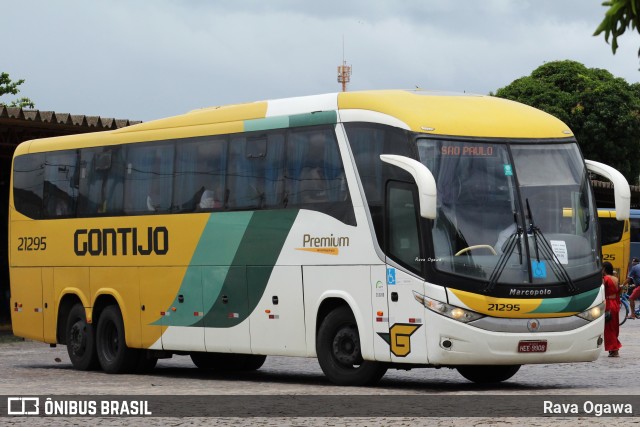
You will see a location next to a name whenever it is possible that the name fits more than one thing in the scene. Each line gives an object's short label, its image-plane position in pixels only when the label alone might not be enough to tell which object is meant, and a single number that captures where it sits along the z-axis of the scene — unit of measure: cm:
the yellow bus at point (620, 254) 5222
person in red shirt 2262
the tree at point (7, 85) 6122
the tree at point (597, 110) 7294
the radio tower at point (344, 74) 10994
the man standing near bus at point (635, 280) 3804
